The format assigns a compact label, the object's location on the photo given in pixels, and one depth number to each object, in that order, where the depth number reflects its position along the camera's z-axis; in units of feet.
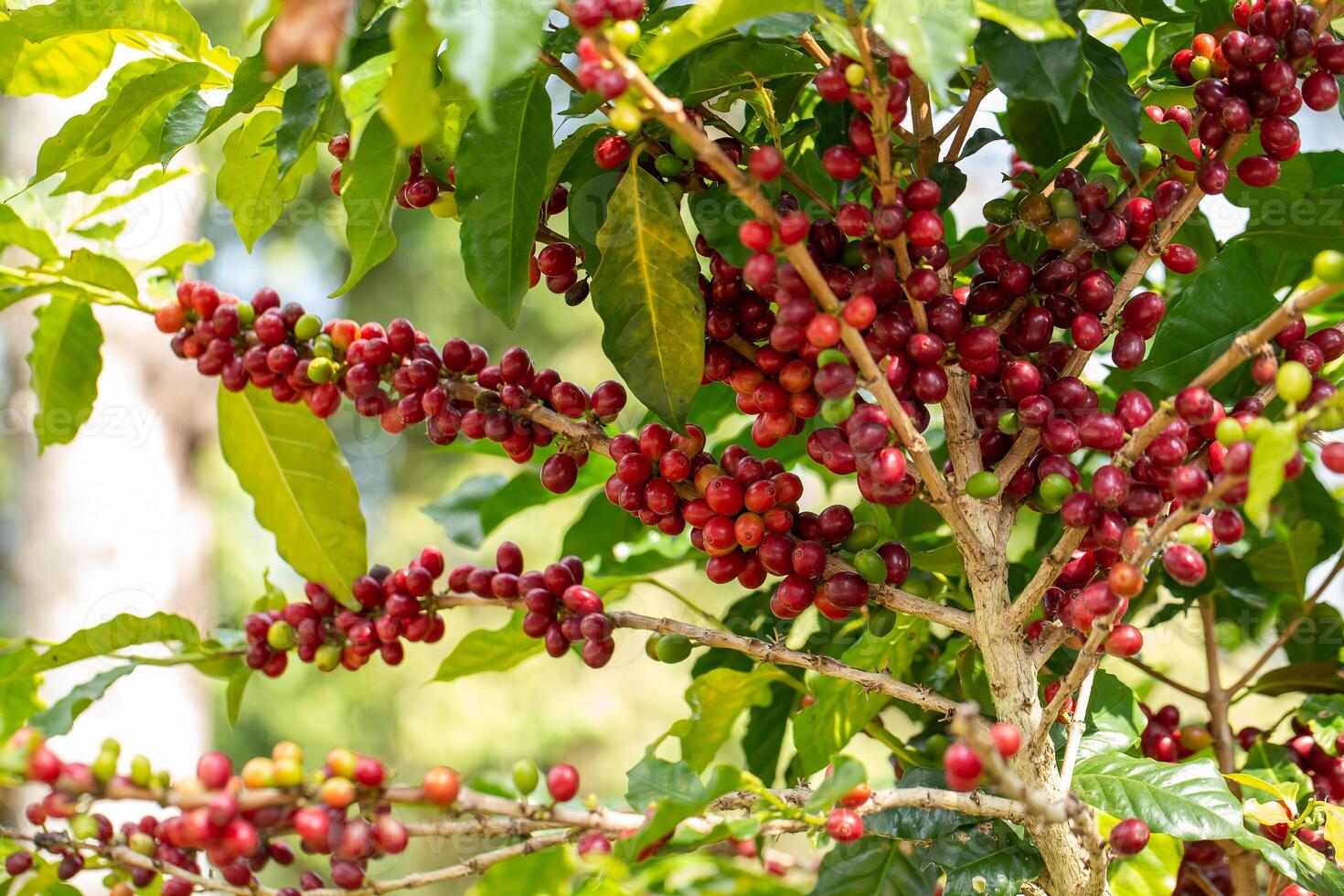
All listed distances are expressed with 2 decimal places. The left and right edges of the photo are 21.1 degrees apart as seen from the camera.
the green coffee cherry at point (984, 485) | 5.07
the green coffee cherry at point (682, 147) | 5.15
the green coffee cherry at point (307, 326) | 5.47
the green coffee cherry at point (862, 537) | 5.24
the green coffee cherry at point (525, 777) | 4.93
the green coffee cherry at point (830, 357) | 4.96
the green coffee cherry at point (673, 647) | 5.39
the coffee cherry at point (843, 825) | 4.96
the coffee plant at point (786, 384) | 4.86
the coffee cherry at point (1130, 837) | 5.04
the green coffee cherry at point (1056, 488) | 5.10
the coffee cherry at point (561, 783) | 4.97
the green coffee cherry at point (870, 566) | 5.16
